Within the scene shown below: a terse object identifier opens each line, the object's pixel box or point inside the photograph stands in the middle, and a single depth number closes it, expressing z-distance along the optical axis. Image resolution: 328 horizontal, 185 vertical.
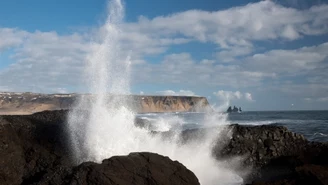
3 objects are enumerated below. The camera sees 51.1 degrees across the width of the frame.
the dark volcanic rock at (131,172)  7.16
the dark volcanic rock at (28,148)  8.77
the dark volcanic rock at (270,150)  11.91
